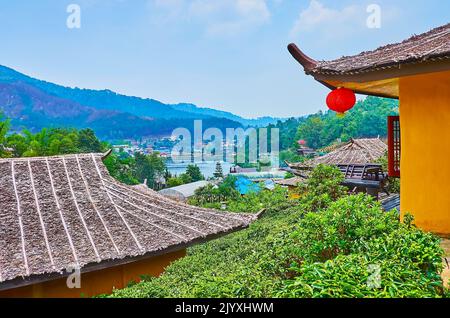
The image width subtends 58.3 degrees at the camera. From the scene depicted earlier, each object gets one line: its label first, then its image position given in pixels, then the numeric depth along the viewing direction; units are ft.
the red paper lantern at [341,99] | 18.65
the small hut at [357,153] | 54.10
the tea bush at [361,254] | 8.07
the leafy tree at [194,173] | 175.94
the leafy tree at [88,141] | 134.10
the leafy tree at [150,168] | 171.31
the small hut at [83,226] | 17.19
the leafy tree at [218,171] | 173.10
